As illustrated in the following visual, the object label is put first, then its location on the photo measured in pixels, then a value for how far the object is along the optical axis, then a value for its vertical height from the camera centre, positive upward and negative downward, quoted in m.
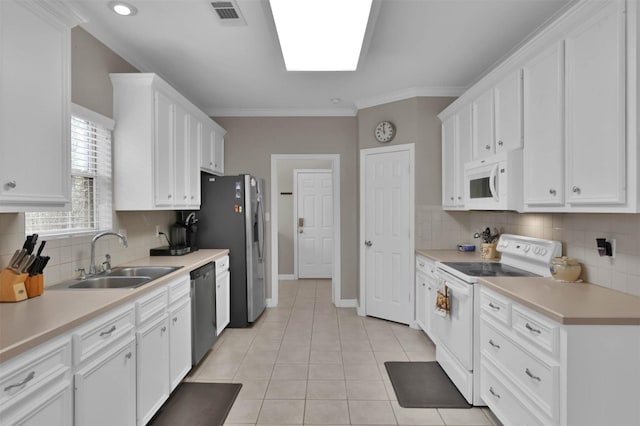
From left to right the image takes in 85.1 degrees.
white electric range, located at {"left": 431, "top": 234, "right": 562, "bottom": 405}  2.38 -0.61
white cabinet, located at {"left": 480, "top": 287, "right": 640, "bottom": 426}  1.52 -0.73
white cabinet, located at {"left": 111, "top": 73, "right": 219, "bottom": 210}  2.75 +0.56
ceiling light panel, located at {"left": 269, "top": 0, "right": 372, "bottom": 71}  2.02 +1.20
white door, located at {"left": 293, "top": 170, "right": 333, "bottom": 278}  6.63 -0.23
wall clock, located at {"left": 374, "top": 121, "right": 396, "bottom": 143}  4.15 +0.96
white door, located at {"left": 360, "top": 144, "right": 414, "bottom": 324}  4.01 -0.24
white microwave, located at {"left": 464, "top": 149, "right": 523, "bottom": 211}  2.44 +0.23
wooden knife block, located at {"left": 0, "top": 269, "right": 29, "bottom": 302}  1.68 -0.36
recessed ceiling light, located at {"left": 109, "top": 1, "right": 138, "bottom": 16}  2.26 +1.34
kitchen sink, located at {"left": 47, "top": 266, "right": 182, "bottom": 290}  2.21 -0.47
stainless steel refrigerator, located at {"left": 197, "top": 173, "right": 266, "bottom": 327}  3.97 -0.19
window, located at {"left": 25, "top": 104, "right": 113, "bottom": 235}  2.29 +0.23
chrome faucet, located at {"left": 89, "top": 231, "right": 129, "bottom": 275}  2.38 -0.25
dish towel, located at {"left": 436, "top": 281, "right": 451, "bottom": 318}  2.74 -0.73
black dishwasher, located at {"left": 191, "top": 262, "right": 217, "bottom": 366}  2.91 -0.88
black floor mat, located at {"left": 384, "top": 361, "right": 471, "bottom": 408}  2.44 -1.33
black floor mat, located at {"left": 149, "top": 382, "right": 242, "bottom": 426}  2.26 -1.35
